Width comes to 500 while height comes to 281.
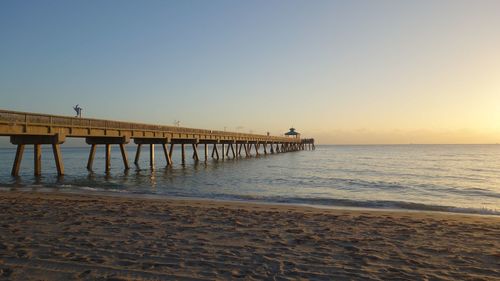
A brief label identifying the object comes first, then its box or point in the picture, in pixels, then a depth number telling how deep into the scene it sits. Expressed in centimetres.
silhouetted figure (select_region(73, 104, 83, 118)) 2608
